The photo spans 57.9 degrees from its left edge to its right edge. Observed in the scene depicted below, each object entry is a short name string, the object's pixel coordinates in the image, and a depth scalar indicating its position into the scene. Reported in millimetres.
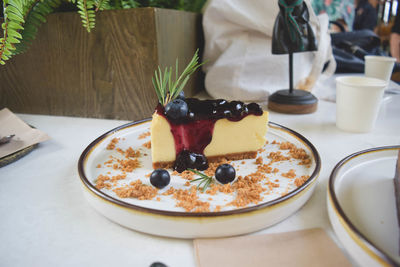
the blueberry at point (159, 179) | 284
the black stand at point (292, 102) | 480
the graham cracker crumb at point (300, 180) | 284
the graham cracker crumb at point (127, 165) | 318
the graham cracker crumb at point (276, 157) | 331
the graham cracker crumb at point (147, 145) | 366
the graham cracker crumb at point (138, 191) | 271
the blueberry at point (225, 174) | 291
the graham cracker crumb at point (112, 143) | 357
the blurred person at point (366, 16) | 1452
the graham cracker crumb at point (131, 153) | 345
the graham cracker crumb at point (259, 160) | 331
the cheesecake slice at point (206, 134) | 323
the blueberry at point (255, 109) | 337
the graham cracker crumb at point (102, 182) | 285
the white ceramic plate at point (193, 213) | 231
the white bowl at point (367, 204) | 202
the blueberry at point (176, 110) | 313
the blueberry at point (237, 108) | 331
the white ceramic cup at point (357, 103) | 389
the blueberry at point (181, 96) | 339
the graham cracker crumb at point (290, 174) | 299
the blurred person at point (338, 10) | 1158
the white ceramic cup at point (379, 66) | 520
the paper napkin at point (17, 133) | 350
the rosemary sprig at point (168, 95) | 343
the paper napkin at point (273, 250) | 215
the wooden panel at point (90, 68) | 414
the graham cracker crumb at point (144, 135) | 383
